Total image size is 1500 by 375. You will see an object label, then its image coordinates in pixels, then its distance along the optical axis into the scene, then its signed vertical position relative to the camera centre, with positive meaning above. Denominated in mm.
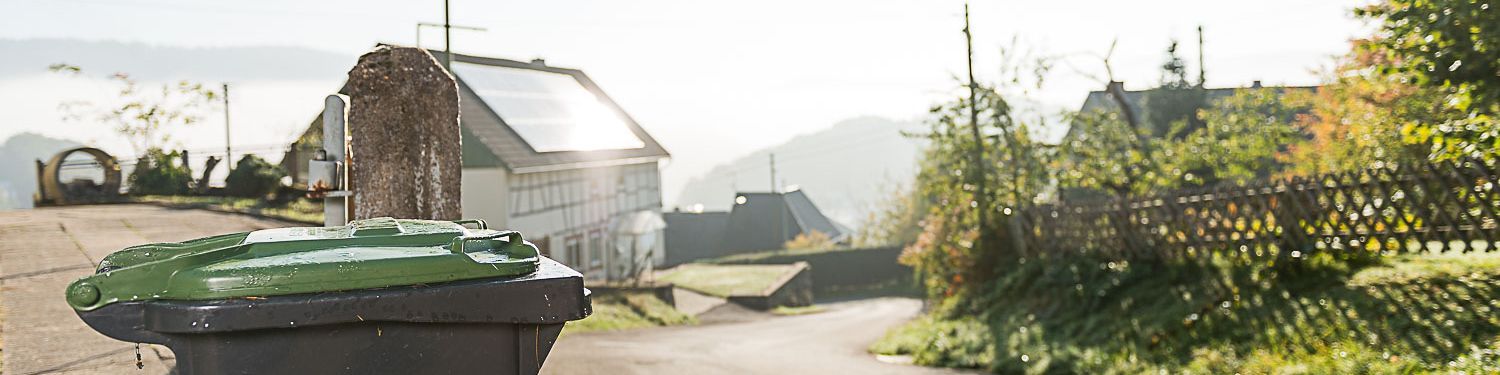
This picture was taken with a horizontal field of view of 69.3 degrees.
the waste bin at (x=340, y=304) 2898 -320
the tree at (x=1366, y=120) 12773 +718
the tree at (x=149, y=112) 24438 +1814
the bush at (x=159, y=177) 22891 +300
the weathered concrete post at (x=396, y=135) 6164 +290
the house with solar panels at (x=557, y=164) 25109 +496
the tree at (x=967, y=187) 16562 -196
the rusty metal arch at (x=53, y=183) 20469 +182
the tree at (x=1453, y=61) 9500 +955
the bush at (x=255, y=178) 21953 +213
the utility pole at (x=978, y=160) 16828 +250
